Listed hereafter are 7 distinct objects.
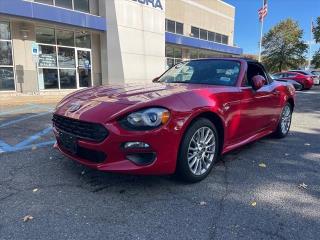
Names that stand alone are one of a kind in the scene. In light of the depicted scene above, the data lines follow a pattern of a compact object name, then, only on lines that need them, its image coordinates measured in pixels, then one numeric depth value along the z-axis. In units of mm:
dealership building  13836
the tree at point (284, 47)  44438
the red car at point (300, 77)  20911
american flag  29062
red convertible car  2975
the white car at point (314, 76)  21706
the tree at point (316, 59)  41519
